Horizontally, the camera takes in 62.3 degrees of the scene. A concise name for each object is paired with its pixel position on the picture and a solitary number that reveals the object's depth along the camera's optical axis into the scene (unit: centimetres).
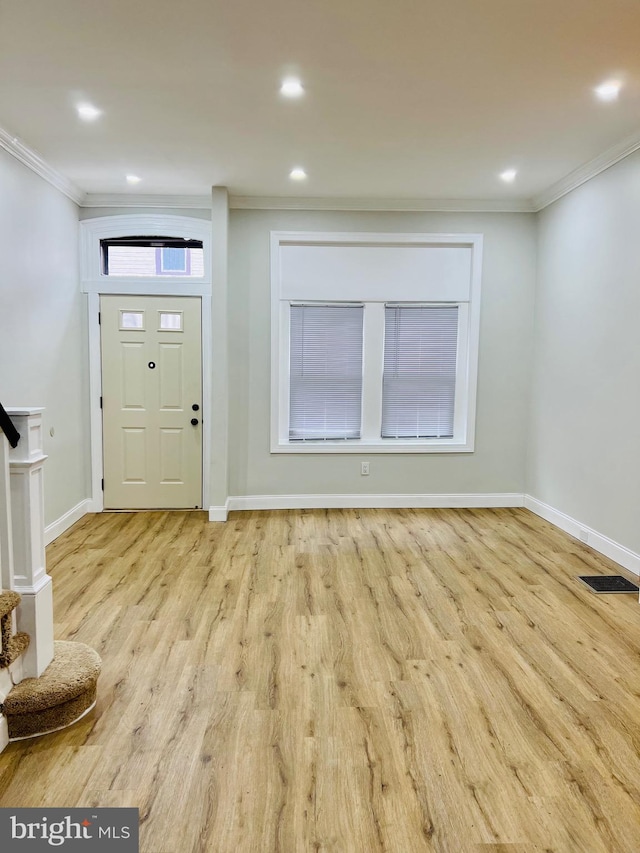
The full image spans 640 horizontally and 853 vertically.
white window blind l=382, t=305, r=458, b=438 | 504
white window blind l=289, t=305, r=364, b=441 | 499
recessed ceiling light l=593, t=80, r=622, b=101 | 279
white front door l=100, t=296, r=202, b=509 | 482
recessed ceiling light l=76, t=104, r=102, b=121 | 308
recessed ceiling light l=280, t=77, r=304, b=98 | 276
